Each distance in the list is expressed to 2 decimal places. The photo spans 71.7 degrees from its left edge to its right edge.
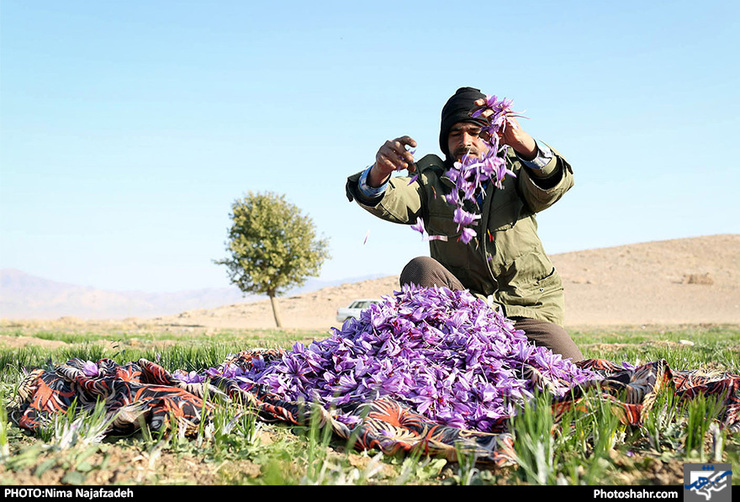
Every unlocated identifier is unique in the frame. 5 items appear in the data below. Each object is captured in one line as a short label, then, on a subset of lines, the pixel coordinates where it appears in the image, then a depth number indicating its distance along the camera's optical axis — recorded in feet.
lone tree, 98.73
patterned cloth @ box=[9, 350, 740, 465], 7.12
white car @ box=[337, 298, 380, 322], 65.00
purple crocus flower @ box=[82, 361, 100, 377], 9.87
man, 12.54
